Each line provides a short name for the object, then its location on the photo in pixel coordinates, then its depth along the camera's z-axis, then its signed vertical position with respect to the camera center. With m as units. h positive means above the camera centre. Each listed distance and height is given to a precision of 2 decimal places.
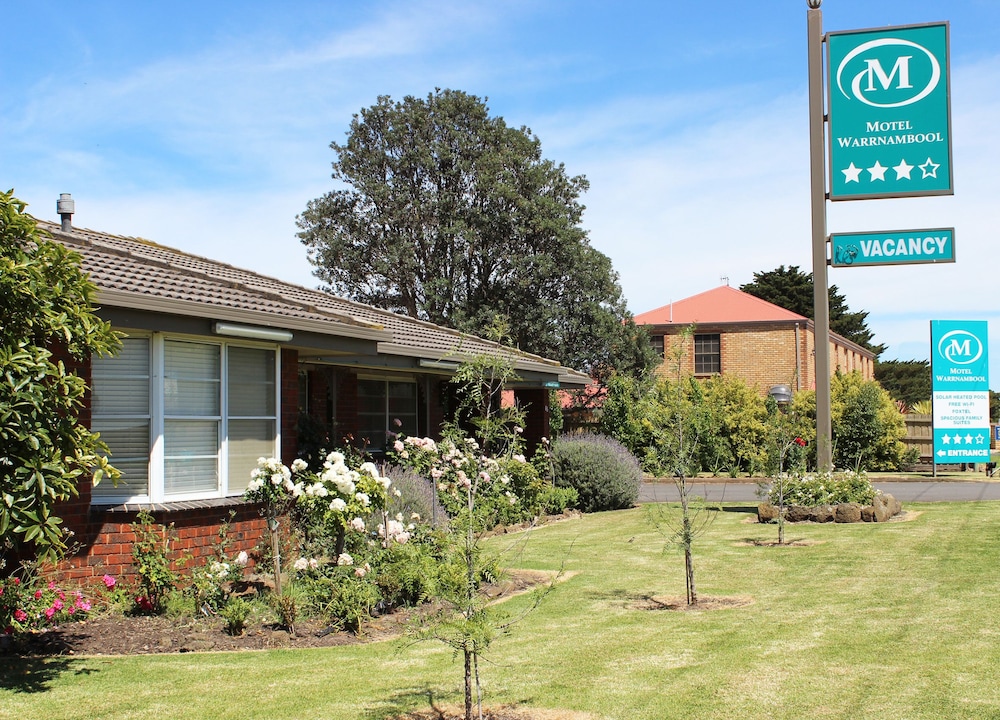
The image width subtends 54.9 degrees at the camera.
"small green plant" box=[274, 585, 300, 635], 8.70 -1.75
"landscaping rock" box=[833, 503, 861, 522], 17.02 -1.75
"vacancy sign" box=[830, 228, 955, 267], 17.17 +3.00
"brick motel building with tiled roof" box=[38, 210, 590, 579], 9.48 +0.28
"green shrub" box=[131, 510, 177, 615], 8.99 -1.45
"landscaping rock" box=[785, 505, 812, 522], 17.36 -1.80
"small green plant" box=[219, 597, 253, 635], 8.54 -1.76
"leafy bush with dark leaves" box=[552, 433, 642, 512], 20.94 -1.30
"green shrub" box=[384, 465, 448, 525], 12.64 -1.12
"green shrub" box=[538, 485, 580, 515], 18.34 -1.81
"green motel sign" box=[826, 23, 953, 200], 17.36 +5.49
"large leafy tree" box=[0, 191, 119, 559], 6.73 +0.29
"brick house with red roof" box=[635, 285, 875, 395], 39.81 +3.19
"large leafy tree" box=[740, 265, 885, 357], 57.28 +7.07
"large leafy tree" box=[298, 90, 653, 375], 35.34 +6.75
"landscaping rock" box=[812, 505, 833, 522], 17.19 -1.78
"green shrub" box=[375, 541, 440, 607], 9.62 -1.66
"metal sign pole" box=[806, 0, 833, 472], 17.84 +3.68
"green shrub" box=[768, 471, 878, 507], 17.56 -1.39
